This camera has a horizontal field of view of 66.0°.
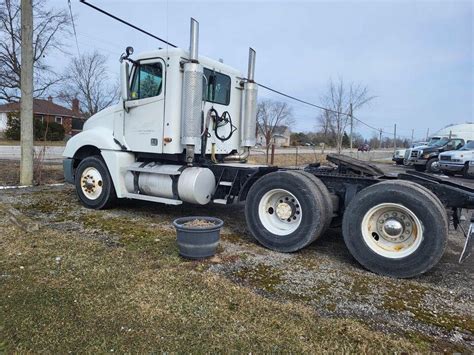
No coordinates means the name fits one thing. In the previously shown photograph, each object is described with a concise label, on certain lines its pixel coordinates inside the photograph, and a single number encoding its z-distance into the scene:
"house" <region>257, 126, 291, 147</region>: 68.70
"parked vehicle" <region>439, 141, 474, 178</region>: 17.02
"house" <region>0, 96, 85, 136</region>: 46.04
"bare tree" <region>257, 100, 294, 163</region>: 57.26
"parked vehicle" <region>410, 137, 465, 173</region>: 20.73
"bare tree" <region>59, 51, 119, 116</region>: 39.17
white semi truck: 4.14
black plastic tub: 4.25
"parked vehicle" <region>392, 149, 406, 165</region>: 25.99
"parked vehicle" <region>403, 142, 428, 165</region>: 21.85
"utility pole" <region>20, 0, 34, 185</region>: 9.63
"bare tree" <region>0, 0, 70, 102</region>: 28.22
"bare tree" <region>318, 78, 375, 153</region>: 34.44
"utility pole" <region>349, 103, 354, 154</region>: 34.90
